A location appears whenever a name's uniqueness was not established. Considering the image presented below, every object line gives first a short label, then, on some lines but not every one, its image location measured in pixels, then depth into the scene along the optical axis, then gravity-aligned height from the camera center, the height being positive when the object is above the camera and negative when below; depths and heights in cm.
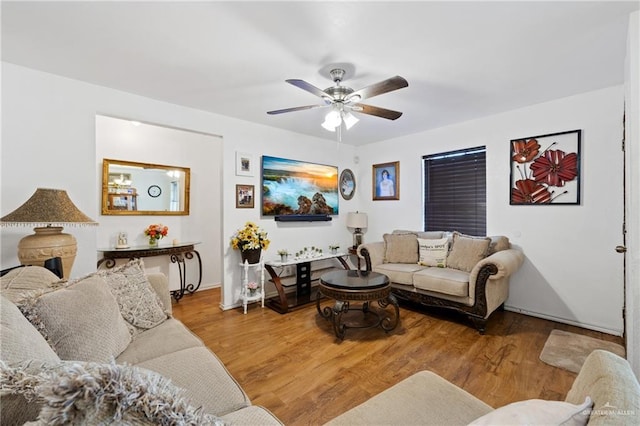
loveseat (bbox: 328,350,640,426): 61 -50
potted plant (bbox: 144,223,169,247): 385 -31
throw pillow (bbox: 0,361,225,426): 47 -34
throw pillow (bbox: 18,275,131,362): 120 -50
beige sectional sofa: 51 -43
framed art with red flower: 301 +46
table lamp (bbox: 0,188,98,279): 198 -9
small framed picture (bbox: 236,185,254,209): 368 +19
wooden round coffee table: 267 -80
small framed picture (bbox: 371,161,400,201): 457 +49
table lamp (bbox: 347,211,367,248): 477 -18
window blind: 376 +27
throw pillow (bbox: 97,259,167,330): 175 -55
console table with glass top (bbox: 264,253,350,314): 352 -103
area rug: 226 -121
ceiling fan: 216 +90
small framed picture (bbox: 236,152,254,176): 366 +61
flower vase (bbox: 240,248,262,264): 349 -55
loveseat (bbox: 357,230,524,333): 282 -68
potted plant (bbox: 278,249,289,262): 386 -61
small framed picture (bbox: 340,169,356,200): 500 +47
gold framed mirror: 368 +30
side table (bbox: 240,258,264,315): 347 -96
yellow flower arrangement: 349 -35
